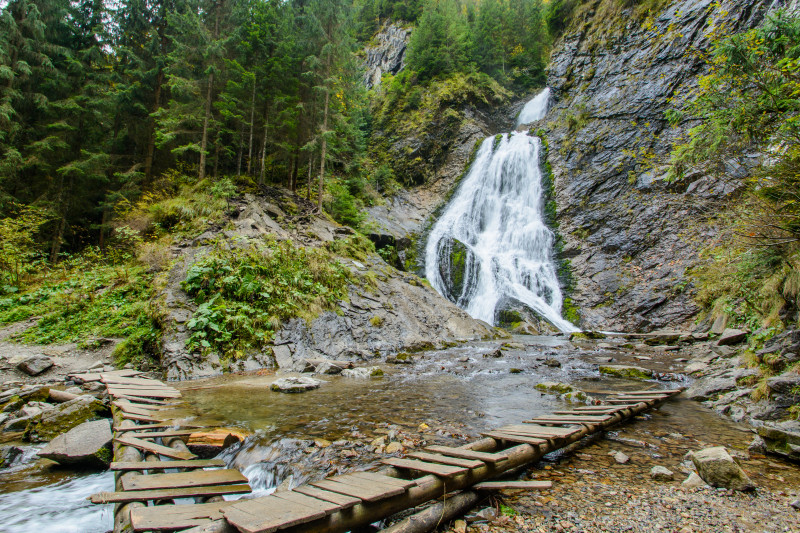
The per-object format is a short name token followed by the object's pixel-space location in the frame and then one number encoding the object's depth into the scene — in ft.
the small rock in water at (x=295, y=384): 21.56
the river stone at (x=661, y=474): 10.42
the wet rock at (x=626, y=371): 25.02
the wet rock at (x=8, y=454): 12.66
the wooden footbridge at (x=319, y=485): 6.93
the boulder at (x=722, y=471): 9.43
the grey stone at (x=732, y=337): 28.73
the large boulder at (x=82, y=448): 12.48
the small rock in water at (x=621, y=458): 11.77
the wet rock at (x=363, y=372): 26.12
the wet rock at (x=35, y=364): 24.48
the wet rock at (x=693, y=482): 9.78
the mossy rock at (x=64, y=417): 14.54
